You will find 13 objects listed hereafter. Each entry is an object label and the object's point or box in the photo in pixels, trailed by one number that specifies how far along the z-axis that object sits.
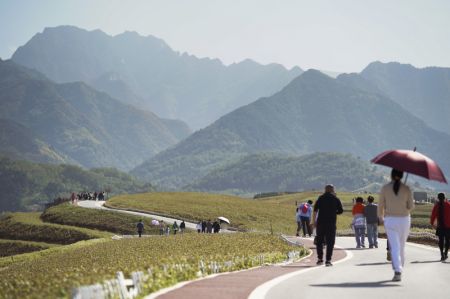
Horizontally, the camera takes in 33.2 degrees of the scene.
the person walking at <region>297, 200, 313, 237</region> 40.84
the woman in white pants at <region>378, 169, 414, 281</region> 15.54
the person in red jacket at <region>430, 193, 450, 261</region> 23.70
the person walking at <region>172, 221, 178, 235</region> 69.56
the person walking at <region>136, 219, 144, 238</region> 65.38
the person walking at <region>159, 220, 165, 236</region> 71.69
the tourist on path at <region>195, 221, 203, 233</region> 66.68
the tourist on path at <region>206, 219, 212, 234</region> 63.60
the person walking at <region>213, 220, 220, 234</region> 61.84
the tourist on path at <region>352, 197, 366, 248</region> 32.84
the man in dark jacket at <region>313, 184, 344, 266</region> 20.11
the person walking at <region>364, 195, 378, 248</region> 32.31
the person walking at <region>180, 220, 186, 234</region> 72.18
